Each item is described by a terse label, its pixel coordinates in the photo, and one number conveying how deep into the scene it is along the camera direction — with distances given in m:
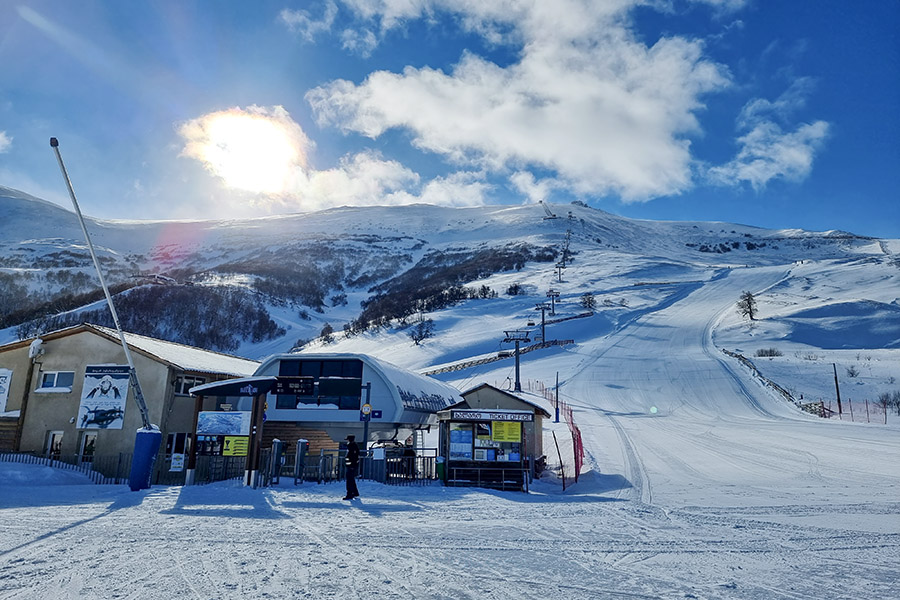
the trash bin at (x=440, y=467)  17.74
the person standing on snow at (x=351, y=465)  12.91
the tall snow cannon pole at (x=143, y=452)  13.85
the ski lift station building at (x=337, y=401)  23.59
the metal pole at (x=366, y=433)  19.14
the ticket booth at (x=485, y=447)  17.34
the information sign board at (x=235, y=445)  15.77
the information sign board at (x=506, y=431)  17.50
